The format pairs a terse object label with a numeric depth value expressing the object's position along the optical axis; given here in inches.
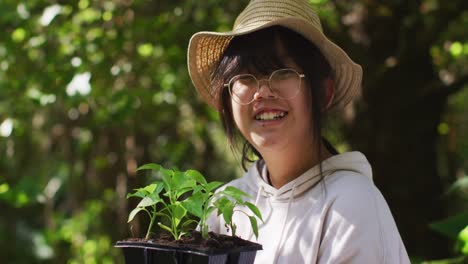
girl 67.5
